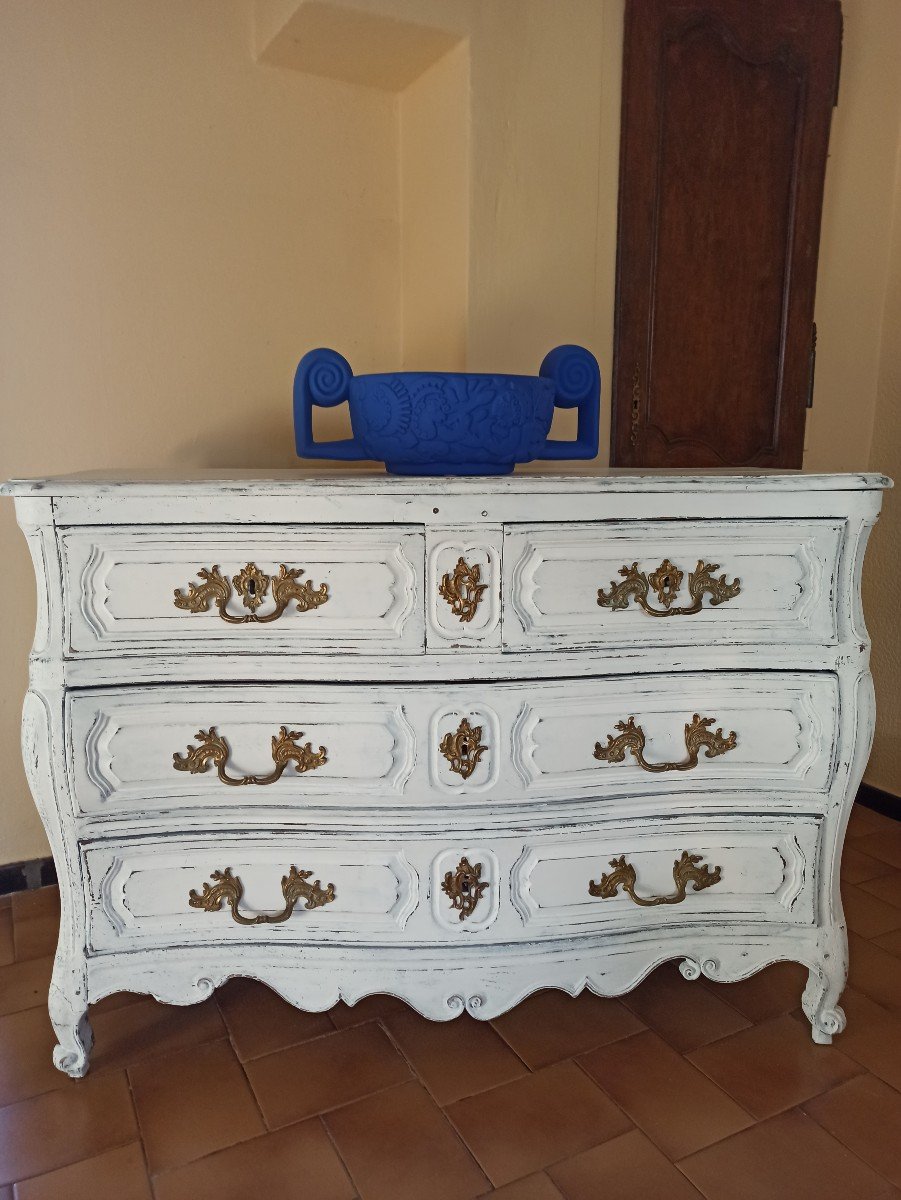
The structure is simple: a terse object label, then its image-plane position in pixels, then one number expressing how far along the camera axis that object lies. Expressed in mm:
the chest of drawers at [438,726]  1200
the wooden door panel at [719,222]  1803
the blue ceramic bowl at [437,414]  1280
